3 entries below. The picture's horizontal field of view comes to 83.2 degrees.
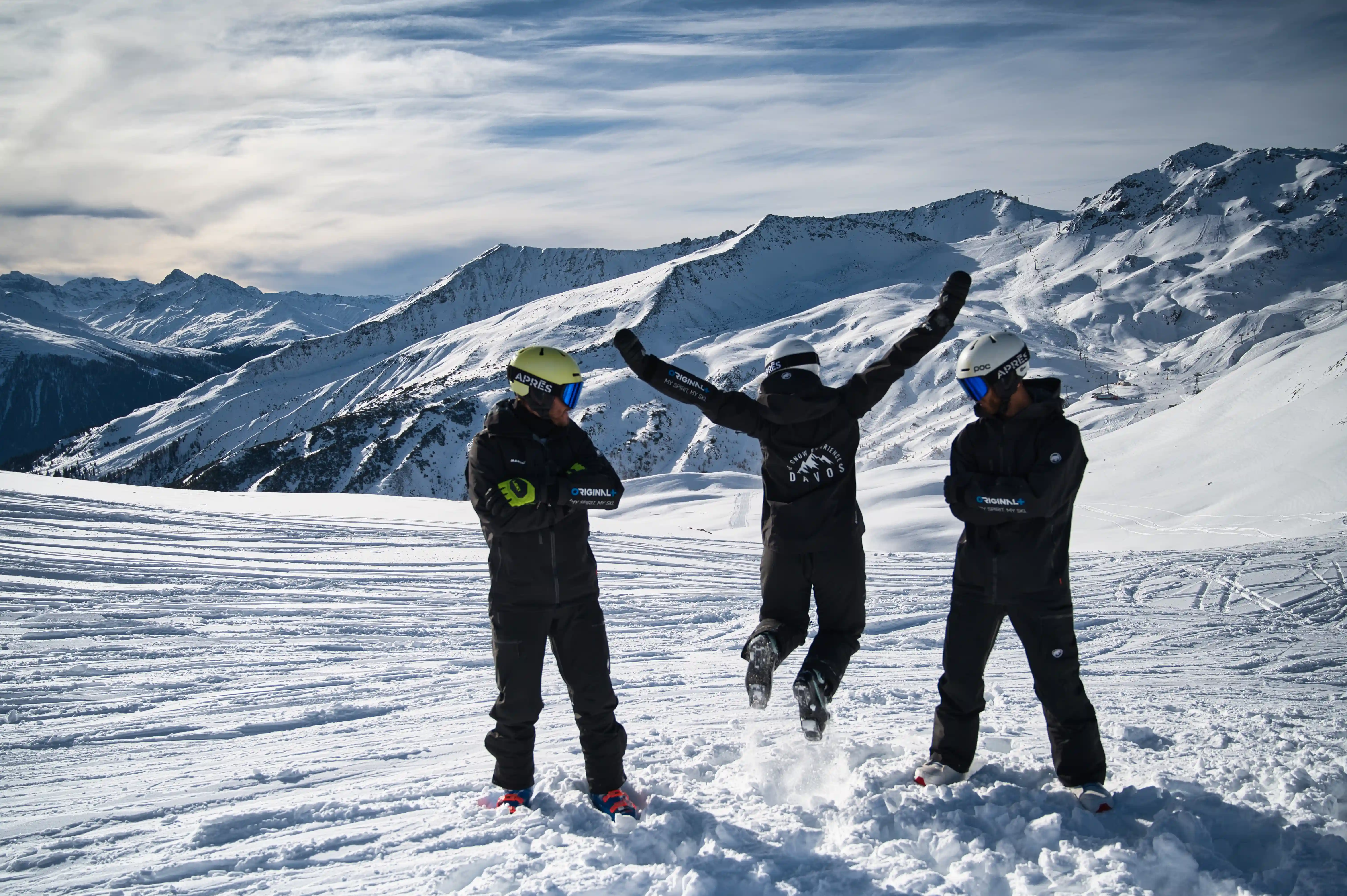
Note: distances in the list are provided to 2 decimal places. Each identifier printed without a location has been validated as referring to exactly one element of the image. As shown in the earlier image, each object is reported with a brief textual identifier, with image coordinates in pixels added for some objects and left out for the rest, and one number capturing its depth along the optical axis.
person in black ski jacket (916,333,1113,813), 3.50
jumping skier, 4.19
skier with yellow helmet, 3.59
